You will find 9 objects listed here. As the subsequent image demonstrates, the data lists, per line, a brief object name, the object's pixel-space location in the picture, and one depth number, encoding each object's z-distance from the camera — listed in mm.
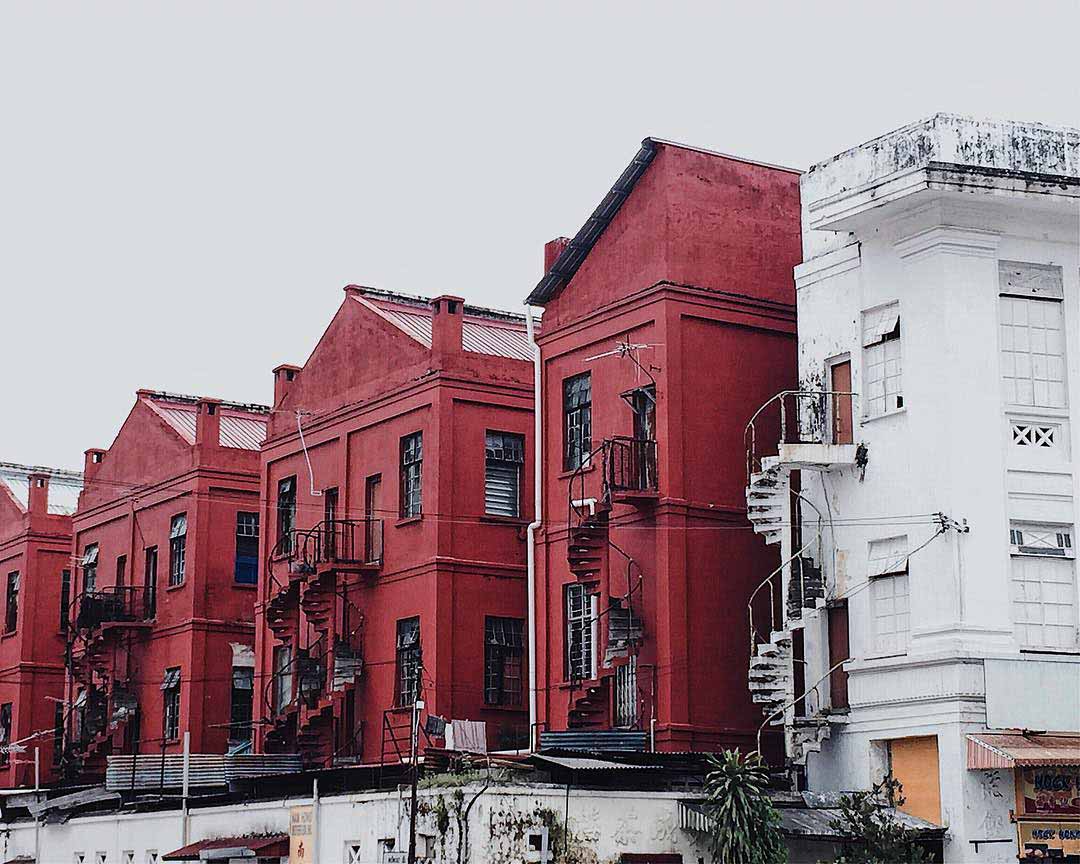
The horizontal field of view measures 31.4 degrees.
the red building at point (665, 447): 34375
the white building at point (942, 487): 29969
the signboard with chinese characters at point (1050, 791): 29875
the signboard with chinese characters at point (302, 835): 33000
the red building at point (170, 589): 47938
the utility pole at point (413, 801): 28797
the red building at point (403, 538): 39594
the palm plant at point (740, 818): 28969
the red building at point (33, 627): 54906
